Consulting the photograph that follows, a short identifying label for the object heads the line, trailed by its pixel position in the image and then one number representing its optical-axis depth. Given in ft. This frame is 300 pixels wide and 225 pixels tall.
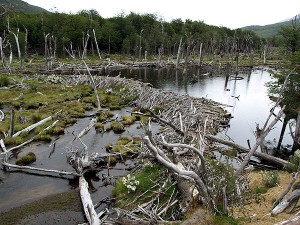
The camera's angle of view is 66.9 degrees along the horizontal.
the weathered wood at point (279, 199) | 30.01
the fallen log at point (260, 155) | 48.18
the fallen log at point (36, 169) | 43.69
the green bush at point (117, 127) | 67.21
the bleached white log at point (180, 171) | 24.38
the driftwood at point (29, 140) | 52.35
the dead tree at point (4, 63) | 132.86
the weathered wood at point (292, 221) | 23.27
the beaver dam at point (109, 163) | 32.10
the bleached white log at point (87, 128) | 60.99
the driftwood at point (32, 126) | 60.95
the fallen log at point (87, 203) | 31.88
